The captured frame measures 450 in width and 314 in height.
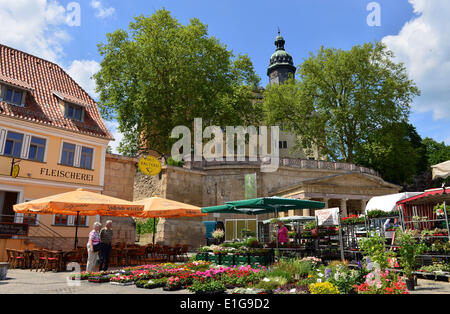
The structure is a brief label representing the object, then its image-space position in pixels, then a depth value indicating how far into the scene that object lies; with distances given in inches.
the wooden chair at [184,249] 659.2
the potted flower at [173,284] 329.7
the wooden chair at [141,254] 592.5
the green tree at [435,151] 1963.6
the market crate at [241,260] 456.8
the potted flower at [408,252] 320.8
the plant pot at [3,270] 392.4
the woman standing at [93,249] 462.3
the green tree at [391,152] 1471.5
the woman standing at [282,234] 526.6
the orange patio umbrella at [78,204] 492.7
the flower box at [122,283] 364.1
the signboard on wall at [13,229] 614.1
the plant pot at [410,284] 318.8
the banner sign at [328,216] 484.6
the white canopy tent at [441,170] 397.4
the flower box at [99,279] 380.8
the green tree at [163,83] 1283.2
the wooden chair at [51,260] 505.7
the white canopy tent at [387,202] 636.5
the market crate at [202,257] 517.8
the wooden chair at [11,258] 555.5
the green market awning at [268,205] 478.9
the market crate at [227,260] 471.3
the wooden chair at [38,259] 518.9
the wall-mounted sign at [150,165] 1032.8
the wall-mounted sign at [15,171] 702.5
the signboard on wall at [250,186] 1160.8
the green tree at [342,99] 1465.3
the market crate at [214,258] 490.3
